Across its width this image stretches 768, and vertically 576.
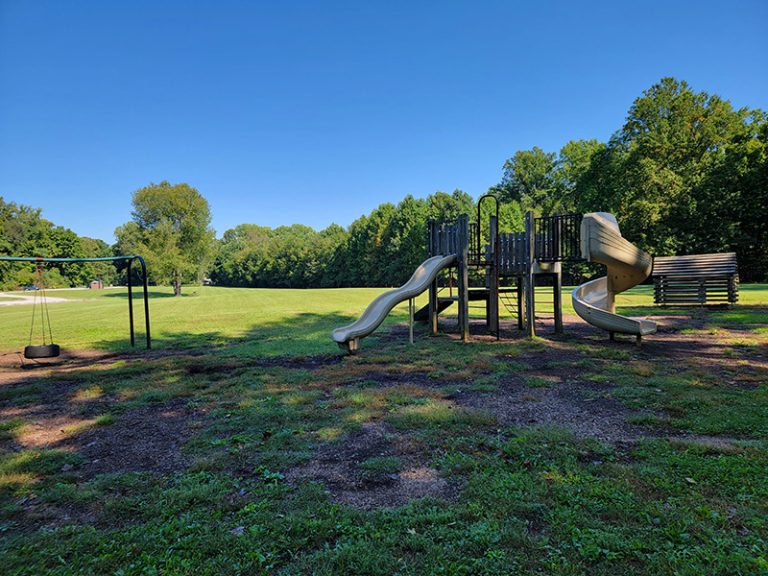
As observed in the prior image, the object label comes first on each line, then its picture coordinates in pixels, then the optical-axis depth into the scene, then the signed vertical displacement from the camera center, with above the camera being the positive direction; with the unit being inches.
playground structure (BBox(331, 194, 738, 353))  387.2 +2.1
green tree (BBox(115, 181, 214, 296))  1637.6 +205.5
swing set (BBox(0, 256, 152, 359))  354.3 -55.9
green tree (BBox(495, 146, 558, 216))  2375.7 +552.7
